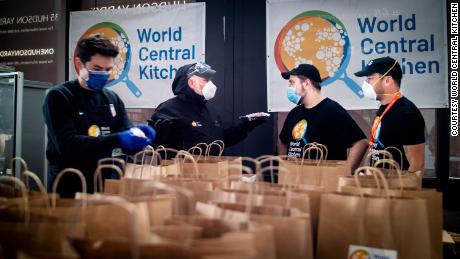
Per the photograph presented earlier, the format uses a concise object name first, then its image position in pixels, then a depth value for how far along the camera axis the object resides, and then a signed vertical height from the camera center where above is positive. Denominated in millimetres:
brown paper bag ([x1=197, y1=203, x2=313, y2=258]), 1356 -288
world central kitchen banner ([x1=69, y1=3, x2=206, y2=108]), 4199 +1046
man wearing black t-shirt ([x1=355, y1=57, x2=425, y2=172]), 3600 +226
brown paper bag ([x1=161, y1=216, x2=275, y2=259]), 1065 -261
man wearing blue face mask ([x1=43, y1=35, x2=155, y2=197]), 2994 +139
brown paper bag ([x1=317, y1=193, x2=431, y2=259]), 1548 -316
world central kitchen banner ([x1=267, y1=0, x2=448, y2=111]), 3551 +904
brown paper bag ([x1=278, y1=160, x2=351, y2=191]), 2584 -194
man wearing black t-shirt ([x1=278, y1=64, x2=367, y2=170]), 3787 +172
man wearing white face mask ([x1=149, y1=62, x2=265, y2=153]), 4047 +248
